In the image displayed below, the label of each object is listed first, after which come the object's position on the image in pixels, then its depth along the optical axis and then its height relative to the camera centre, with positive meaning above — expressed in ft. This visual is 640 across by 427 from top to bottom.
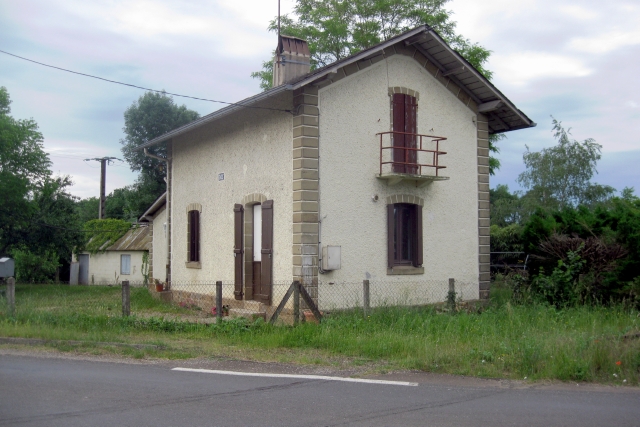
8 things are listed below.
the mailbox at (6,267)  42.30 -0.82
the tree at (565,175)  122.52 +14.86
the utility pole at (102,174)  130.00 +16.77
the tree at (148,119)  152.25 +31.98
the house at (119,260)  111.24 -1.12
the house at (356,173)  43.80 +5.95
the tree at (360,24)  85.71 +30.97
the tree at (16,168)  84.38 +11.94
